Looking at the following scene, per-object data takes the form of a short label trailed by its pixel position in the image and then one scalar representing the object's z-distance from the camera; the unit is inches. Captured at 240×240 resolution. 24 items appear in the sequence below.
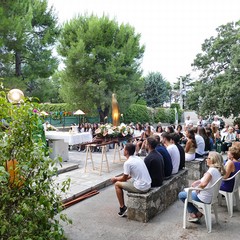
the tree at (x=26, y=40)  668.1
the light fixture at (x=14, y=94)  302.4
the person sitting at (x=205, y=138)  326.3
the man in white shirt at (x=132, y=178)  176.6
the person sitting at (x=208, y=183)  161.3
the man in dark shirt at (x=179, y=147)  236.5
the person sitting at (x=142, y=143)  395.0
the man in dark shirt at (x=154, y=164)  185.8
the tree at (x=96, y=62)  861.2
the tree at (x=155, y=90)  1608.0
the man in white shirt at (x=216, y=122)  543.2
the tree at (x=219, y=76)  707.4
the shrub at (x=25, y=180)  97.3
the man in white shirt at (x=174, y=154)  224.7
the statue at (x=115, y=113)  426.3
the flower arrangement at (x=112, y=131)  353.4
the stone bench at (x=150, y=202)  172.9
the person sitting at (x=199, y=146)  304.3
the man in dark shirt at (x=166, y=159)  209.5
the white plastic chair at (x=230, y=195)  181.7
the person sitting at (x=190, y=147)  283.9
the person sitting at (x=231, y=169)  182.9
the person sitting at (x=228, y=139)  438.0
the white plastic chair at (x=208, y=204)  159.7
